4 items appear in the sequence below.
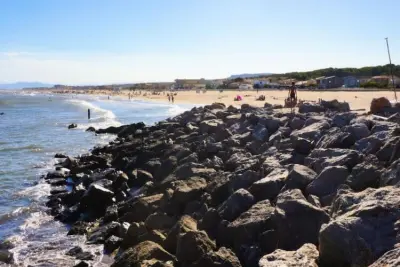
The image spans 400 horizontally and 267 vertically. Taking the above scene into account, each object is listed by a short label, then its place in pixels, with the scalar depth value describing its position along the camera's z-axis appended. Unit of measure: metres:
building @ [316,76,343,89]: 61.89
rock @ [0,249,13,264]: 9.08
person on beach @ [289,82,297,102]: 20.02
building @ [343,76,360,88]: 60.54
